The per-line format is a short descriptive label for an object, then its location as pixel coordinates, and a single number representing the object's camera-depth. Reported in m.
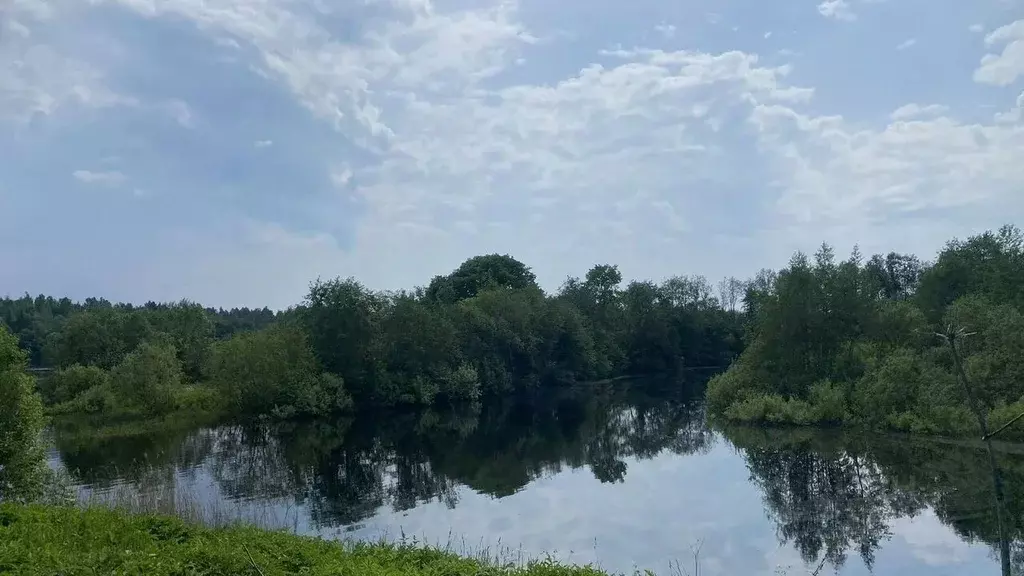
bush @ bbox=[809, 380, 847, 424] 39.31
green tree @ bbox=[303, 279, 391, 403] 59.78
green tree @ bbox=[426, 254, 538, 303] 94.06
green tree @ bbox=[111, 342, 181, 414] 48.78
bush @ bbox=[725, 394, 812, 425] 40.51
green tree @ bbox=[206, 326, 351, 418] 52.56
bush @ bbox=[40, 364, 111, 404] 56.22
